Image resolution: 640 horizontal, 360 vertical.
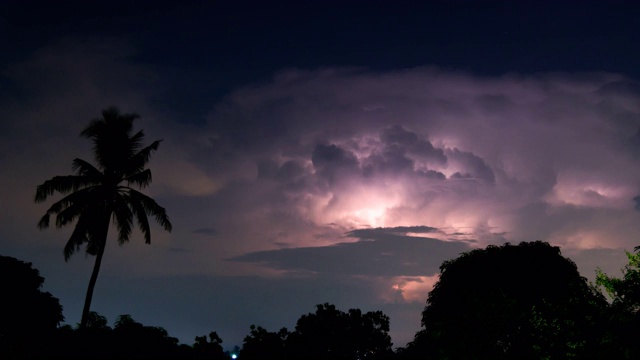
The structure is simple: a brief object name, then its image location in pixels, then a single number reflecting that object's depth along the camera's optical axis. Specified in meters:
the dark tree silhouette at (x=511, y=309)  29.08
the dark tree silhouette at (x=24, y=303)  47.69
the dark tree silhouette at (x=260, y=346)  39.88
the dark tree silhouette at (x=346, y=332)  75.62
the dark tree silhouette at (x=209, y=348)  37.12
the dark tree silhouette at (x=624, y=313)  24.64
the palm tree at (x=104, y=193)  35.31
